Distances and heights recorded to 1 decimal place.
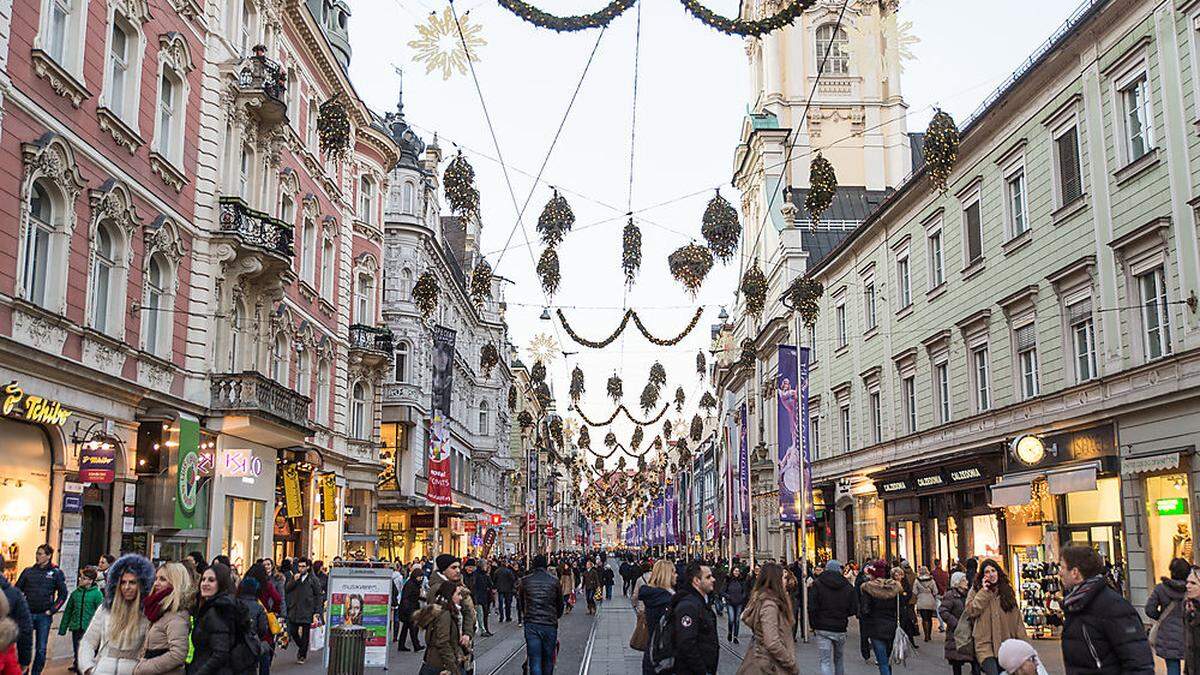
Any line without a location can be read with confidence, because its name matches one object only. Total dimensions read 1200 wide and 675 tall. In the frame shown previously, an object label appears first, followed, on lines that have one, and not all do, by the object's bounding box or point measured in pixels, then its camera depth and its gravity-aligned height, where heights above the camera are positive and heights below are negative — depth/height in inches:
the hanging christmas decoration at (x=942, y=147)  622.2 +206.7
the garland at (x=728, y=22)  458.9 +202.4
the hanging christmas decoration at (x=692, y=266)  811.4 +188.3
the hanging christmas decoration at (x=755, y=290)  972.6 +206.0
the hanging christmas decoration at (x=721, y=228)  756.6 +199.2
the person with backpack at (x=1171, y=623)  462.0 -35.7
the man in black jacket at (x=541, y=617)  532.4 -36.2
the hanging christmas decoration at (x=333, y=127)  711.1 +250.2
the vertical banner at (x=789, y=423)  1117.1 +113.7
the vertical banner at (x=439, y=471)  1077.8 +64.5
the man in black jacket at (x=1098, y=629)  279.3 -22.9
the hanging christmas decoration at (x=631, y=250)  764.0 +187.0
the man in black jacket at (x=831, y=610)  541.3 -34.7
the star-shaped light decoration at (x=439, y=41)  526.0 +222.0
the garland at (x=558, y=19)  450.9 +200.5
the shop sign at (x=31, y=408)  648.4 +76.7
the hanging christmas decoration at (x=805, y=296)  937.5 +192.5
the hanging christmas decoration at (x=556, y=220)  715.4 +194.1
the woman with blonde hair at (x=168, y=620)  287.7 -20.3
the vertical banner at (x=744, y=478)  1649.9 +85.2
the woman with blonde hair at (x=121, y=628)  294.2 -22.4
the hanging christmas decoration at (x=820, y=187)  680.4 +202.7
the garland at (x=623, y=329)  1020.5 +187.8
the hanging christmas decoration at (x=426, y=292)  852.5 +180.0
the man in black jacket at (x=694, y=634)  350.0 -29.4
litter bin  556.7 -53.8
